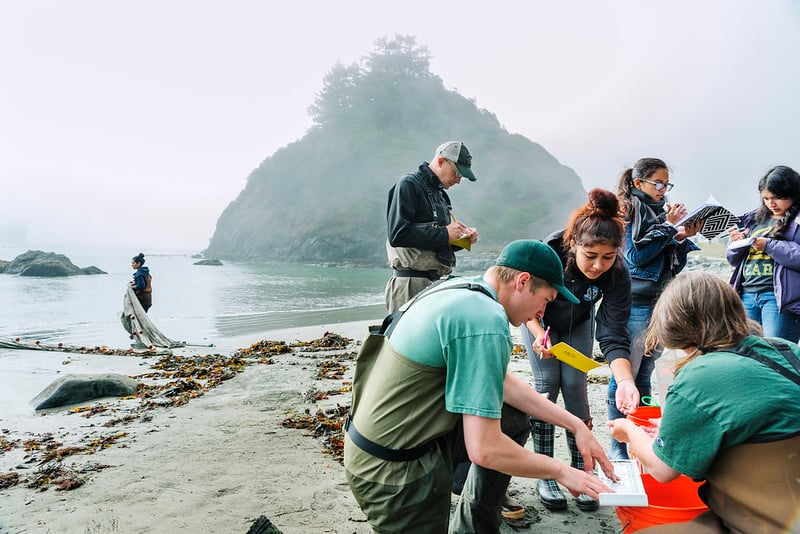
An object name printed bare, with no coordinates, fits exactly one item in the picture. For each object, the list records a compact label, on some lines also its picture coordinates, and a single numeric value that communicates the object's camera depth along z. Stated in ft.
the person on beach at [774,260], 11.07
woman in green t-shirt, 4.31
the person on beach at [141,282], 30.83
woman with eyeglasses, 10.43
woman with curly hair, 8.60
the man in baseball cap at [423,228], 10.89
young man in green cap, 4.99
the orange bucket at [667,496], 5.81
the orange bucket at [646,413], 7.45
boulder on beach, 16.11
